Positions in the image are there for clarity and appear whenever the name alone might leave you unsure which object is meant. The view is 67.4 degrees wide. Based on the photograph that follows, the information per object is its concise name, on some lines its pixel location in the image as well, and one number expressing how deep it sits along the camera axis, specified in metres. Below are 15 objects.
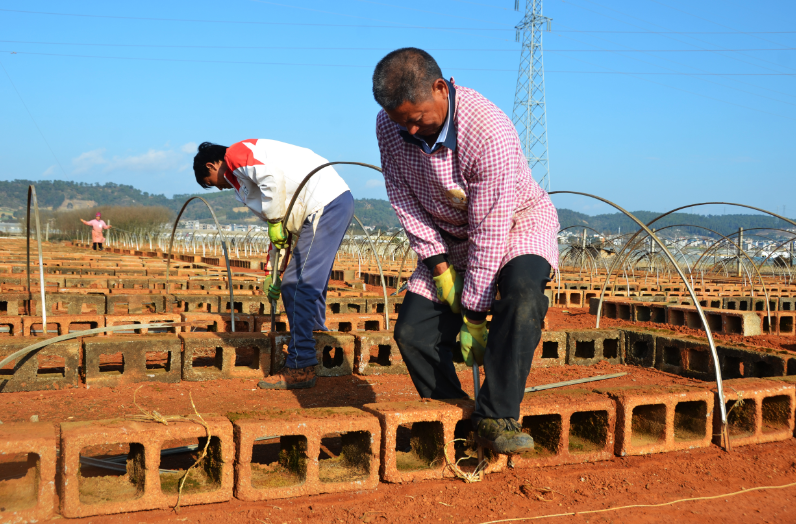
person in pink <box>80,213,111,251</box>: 23.73
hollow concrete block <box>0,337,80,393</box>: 4.04
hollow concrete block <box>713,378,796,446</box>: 3.39
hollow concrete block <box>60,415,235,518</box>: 2.22
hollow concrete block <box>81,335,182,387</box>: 4.28
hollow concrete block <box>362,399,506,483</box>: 2.67
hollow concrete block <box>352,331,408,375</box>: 4.97
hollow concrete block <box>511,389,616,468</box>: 2.95
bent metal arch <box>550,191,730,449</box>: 3.26
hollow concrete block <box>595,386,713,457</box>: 3.12
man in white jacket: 4.35
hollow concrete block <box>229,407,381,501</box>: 2.47
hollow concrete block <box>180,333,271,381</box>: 4.52
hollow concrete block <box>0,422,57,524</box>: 2.13
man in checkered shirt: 2.52
